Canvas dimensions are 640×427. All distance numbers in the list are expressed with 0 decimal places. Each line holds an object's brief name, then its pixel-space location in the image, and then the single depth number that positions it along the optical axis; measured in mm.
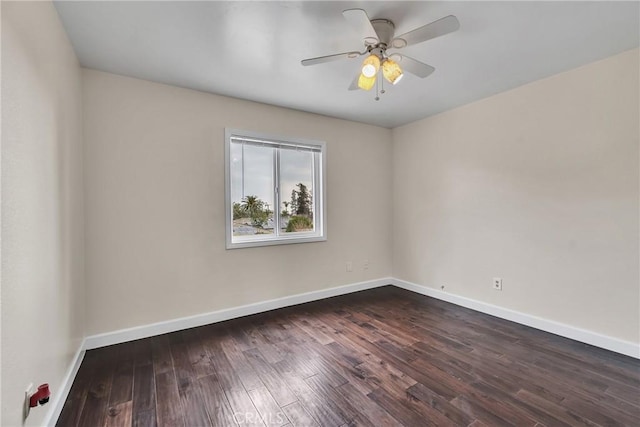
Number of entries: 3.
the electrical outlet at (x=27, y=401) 1228
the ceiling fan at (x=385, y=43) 1569
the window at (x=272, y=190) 3137
